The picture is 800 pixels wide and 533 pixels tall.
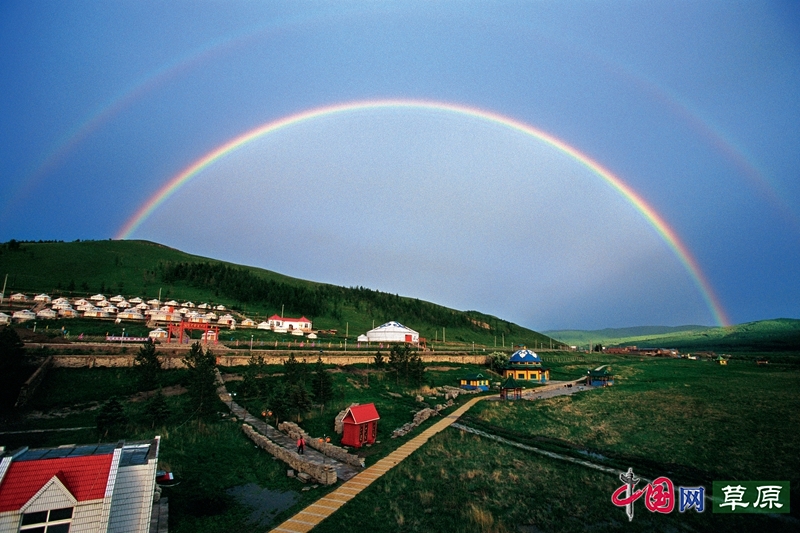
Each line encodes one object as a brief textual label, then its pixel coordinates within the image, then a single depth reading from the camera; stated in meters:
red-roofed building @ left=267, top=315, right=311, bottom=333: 95.60
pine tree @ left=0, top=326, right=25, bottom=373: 32.44
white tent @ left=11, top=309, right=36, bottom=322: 63.73
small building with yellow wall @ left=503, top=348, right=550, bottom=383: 74.00
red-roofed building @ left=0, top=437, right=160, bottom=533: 11.75
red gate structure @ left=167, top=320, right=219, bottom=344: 57.78
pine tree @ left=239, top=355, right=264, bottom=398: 39.44
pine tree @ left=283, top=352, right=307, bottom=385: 40.25
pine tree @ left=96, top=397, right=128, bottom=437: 25.66
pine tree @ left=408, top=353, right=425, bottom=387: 55.69
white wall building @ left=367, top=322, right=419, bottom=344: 106.00
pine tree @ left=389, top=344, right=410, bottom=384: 56.06
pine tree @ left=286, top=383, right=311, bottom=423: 32.62
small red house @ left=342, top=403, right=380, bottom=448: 28.08
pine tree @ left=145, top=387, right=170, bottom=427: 28.83
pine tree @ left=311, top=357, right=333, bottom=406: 37.25
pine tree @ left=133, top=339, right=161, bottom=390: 35.50
